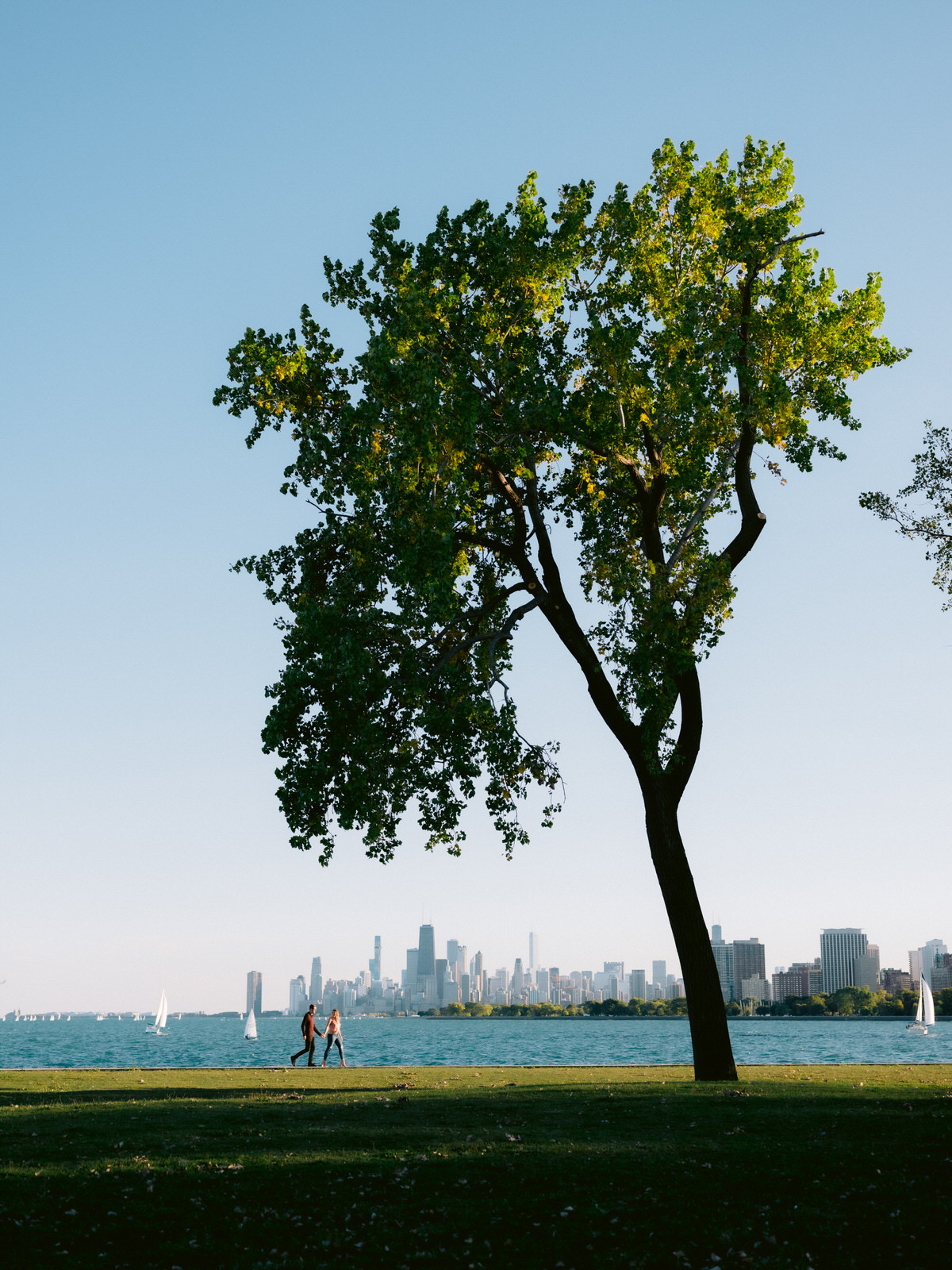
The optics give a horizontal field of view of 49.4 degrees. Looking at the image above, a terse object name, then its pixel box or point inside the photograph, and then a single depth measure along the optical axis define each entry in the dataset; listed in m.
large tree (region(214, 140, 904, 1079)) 22.84
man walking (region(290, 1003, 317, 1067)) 33.56
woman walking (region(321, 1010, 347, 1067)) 34.41
